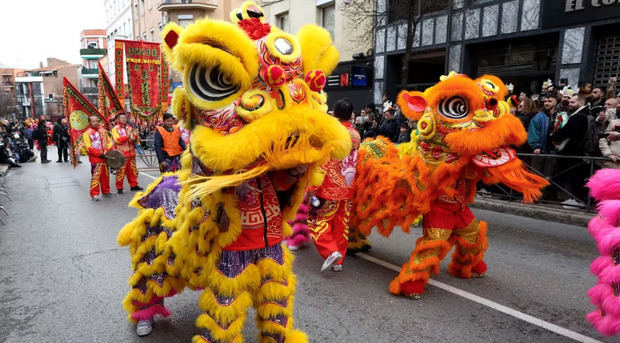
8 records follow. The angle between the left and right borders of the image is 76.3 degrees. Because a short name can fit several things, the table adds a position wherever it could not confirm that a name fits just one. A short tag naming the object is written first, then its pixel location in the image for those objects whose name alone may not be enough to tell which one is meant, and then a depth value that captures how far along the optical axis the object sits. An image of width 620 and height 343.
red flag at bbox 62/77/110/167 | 7.66
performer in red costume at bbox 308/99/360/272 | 4.05
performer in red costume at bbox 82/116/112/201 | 8.17
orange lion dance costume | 3.20
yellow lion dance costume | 1.77
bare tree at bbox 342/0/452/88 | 10.81
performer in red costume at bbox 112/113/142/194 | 8.88
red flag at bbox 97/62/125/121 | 9.04
